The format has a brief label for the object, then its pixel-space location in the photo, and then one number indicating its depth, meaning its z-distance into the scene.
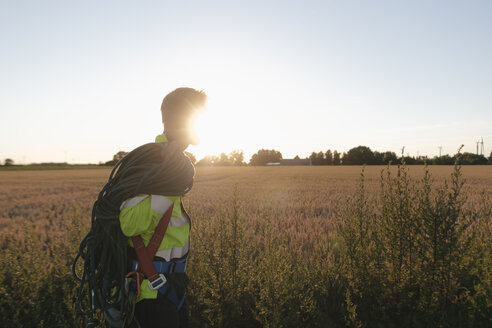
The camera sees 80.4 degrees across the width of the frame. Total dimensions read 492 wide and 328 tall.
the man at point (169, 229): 1.96
